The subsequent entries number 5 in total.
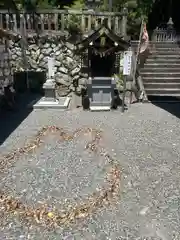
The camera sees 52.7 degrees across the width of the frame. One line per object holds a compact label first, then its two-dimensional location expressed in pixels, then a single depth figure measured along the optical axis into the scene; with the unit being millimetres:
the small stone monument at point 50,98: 6964
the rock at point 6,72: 7255
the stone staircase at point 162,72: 8249
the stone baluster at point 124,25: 7989
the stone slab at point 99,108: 6811
